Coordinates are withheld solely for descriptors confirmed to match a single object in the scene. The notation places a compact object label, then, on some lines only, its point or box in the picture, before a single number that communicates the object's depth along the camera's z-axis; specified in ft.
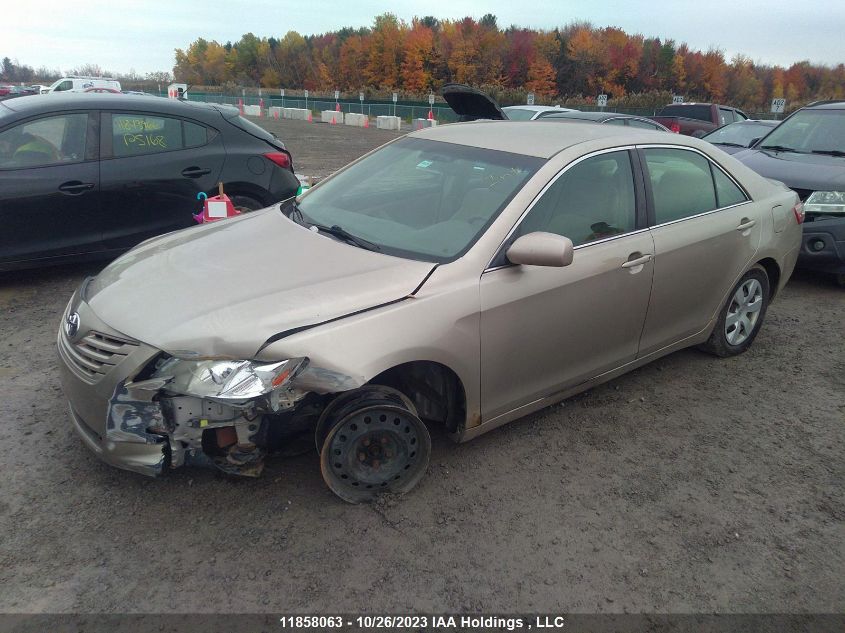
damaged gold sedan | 8.65
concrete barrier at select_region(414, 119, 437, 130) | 89.33
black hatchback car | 17.22
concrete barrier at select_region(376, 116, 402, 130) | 102.01
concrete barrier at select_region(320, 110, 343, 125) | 114.21
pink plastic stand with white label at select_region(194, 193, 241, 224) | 17.79
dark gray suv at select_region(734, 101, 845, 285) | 20.04
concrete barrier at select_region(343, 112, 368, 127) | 108.06
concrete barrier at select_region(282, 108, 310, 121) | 124.11
